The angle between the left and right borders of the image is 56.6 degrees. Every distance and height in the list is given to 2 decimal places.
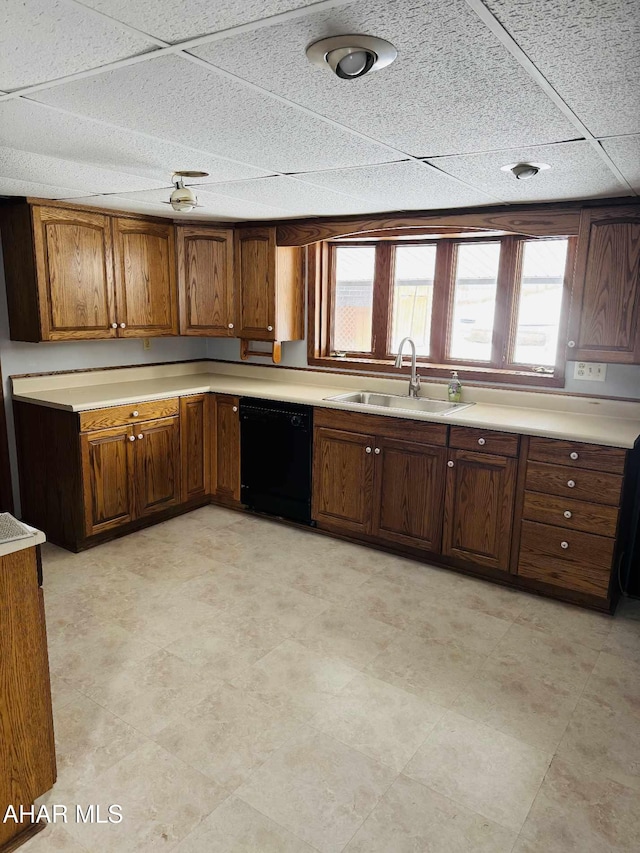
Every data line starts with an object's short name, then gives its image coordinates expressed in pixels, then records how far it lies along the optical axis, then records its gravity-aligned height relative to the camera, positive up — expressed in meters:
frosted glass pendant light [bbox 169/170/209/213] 2.60 +0.47
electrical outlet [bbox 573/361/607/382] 3.37 -0.32
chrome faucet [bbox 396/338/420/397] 3.95 -0.47
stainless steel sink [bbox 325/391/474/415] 3.83 -0.61
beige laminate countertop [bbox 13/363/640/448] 3.15 -0.57
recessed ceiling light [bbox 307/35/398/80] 1.27 +0.55
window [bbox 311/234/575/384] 3.61 +0.05
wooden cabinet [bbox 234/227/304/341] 4.24 +0.15
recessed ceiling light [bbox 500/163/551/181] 2.36 +0.57
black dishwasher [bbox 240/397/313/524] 3.96 -1.01
